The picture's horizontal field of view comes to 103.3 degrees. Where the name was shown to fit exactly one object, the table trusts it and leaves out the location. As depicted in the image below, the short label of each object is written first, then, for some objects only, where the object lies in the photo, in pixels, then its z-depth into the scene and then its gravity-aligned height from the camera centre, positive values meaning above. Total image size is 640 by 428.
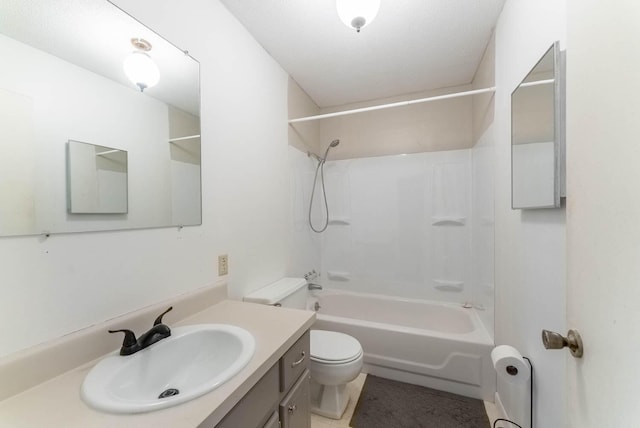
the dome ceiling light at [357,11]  1.23 +0.99
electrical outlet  1.43 -0.30
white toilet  1.51 -0.90
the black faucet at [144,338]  0.86 -0.45
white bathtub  1.73 -1.04
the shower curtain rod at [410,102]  1.71 +0.82
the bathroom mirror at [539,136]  0.91 +0.31
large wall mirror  0.74 +0.33
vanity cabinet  0.76 -0.66
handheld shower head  2.84 +0.74
